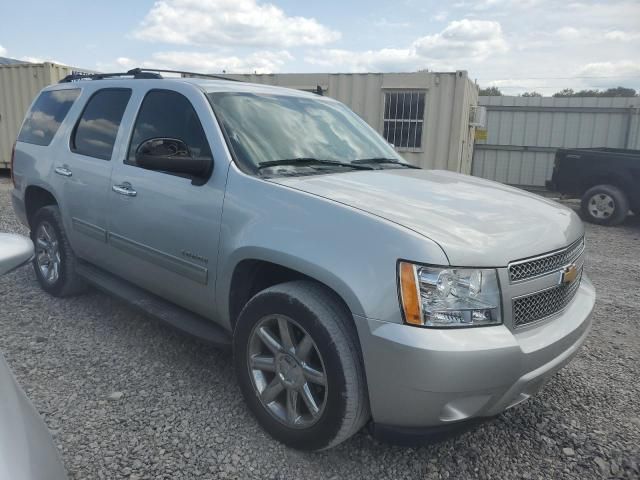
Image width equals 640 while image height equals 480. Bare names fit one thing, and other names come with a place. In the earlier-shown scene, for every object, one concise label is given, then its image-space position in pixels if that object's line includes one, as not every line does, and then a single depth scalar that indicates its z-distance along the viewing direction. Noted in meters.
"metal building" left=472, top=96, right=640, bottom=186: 15.58
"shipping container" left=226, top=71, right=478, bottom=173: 11.55
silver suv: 2.02
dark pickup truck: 9.38
